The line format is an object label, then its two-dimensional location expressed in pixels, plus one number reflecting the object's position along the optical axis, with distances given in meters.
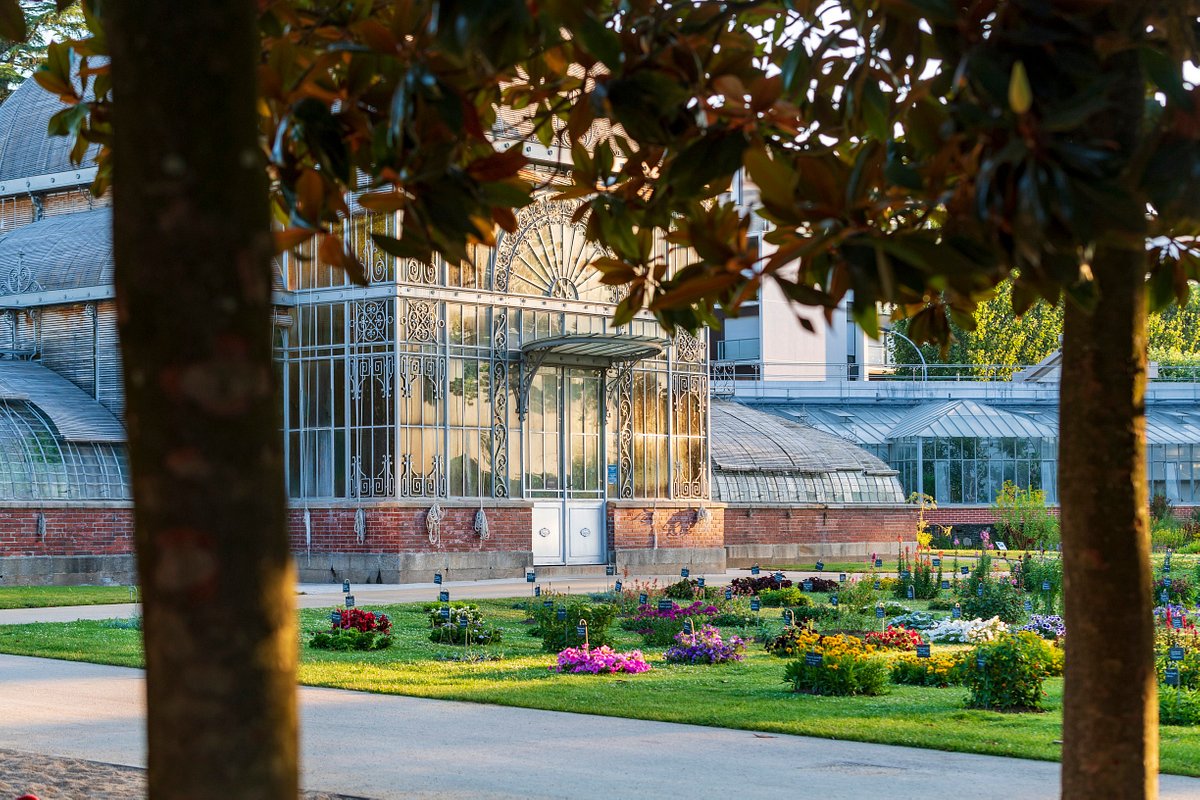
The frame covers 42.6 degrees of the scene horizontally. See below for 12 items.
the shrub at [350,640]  15.03
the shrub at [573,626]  14.56
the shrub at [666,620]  15.85
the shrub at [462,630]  15.67
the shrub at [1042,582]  17.58
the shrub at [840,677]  11.66
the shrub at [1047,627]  15.15
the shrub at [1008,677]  10.84
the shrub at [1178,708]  10.23
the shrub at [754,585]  22.75
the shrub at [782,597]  20.61
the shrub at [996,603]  17.59
